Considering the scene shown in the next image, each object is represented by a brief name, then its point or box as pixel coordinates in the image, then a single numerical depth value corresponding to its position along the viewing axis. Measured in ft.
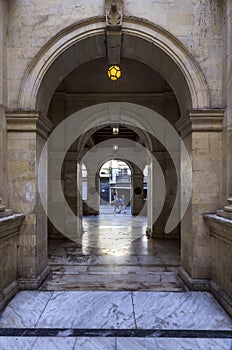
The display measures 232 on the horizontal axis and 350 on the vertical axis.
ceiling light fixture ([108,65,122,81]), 18.70
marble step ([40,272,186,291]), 14.39
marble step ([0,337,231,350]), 9.46
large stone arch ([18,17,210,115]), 14.20
